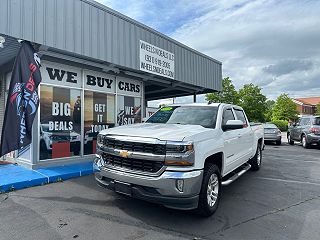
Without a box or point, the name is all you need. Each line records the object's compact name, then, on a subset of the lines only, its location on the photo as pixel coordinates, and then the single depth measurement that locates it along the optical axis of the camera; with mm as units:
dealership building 5726
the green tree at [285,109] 52625
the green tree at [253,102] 36311
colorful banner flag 5150
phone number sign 8176
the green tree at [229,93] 34896
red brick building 74475
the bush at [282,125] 38682
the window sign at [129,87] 8601
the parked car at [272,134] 15219
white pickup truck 3375
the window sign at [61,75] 6657
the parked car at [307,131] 12728
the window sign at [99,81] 7636
